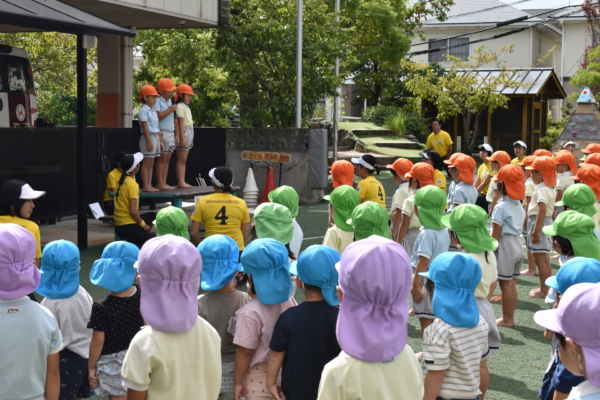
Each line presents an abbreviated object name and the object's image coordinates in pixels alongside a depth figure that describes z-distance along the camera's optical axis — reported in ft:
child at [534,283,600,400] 8.38
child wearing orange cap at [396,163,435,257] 25.81
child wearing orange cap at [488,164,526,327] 24.48
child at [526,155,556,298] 28.68
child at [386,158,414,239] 27.78
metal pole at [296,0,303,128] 54.95
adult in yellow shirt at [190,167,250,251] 23.15
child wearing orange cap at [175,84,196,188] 41.16
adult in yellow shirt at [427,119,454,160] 60.29
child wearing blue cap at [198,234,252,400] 13.98
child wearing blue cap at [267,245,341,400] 12.46
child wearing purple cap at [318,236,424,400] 9.90
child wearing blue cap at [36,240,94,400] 14.28
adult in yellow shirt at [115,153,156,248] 29.07
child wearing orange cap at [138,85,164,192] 38.37
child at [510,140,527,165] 42.37
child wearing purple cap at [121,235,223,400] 10.87
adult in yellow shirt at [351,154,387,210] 27.43
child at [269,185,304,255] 21.58
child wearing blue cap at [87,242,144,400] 13.83
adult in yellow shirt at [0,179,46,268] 19.71
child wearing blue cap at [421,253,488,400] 13.11
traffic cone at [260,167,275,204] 50.89
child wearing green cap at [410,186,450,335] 20.54
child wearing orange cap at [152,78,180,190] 39.75
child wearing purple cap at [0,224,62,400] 11.12
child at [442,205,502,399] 18.51
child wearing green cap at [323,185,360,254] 22.89
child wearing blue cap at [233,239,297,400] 13.28
